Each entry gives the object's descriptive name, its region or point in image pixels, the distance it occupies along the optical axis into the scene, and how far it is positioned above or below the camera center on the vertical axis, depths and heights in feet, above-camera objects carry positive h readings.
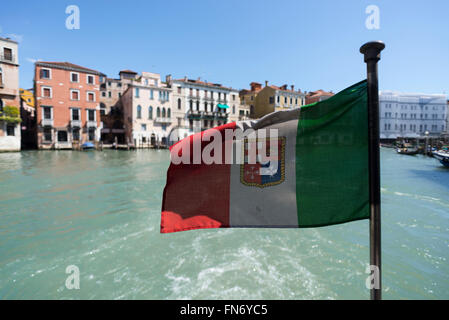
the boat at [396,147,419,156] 109.19 -0.40
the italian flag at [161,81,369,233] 6.77 -0.80
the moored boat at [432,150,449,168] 65.72 -2.19
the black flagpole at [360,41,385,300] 5.57 -0.33
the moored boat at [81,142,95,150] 101.19 +4.10
